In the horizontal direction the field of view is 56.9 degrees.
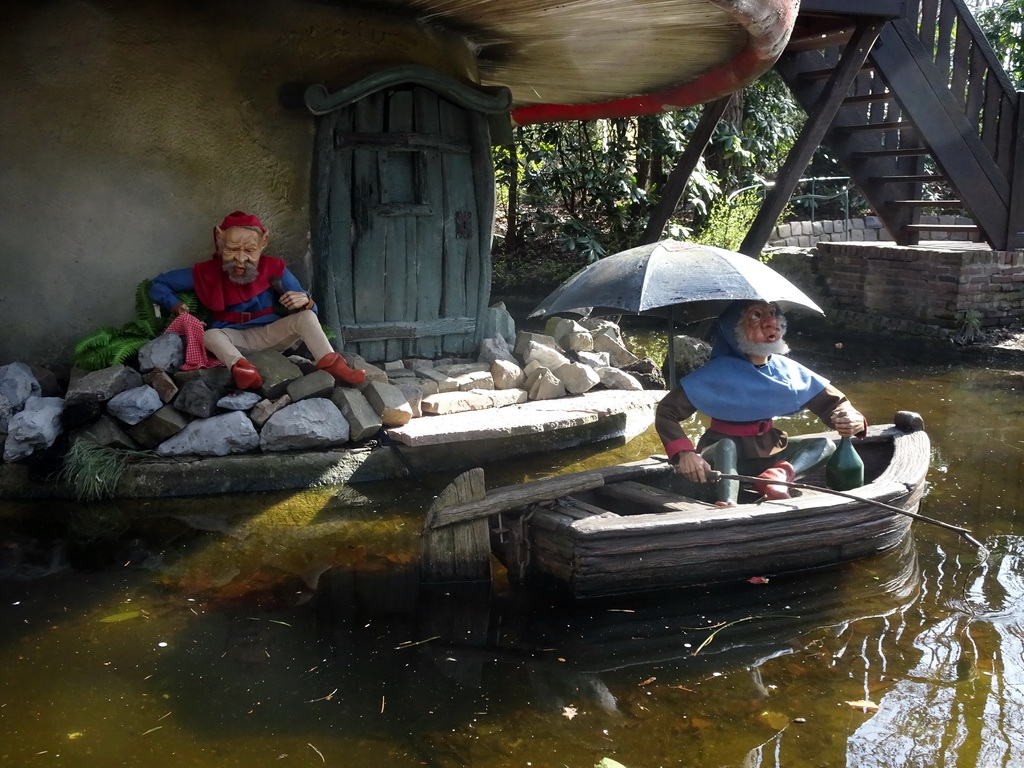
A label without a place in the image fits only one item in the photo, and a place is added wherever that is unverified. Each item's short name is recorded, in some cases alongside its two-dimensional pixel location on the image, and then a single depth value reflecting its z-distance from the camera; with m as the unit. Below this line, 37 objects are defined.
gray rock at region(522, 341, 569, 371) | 7.11
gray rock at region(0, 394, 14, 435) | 5.40
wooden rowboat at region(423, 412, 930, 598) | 3.85
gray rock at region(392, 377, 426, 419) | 6.20
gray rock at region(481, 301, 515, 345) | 7.48
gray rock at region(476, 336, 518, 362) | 7.09
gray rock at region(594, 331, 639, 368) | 7.72
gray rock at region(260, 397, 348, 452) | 5.59
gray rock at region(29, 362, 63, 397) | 5.80
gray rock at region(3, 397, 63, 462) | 5.27
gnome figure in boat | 4.39
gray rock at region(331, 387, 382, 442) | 5.76
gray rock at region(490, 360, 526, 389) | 6.77
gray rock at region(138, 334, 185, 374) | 5.68
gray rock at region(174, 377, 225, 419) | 5.55
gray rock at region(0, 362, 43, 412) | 5.52
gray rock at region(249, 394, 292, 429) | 5.67
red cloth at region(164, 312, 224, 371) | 5.71
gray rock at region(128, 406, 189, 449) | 5.49
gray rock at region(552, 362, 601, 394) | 6.92
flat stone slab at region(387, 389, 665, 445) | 5.74
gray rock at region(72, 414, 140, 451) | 5.41
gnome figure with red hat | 5.82
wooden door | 6.66
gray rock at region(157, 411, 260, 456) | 5.50
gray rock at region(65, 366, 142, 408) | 5.44
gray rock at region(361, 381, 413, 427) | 5.85
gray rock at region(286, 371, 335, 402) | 5.76
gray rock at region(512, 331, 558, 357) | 7.25
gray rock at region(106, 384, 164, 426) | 5.43
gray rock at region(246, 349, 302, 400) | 5.75
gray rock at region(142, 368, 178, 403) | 5.58
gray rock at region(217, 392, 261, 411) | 5.64
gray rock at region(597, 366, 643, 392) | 7.16
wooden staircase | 7.88
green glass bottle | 4.60
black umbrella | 3.98
